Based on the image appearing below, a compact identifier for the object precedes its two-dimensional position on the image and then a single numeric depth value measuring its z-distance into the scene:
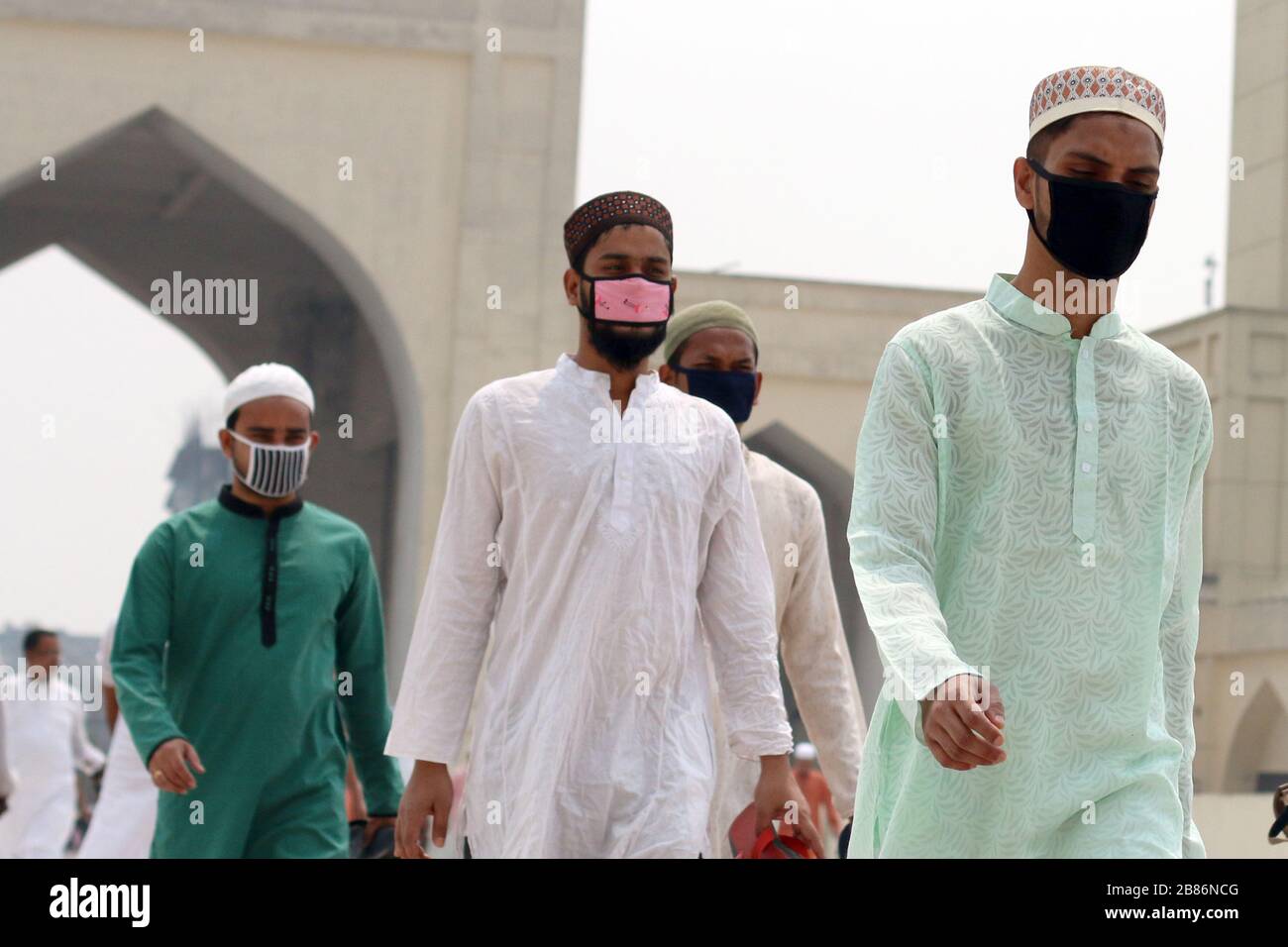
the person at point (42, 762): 10.27
